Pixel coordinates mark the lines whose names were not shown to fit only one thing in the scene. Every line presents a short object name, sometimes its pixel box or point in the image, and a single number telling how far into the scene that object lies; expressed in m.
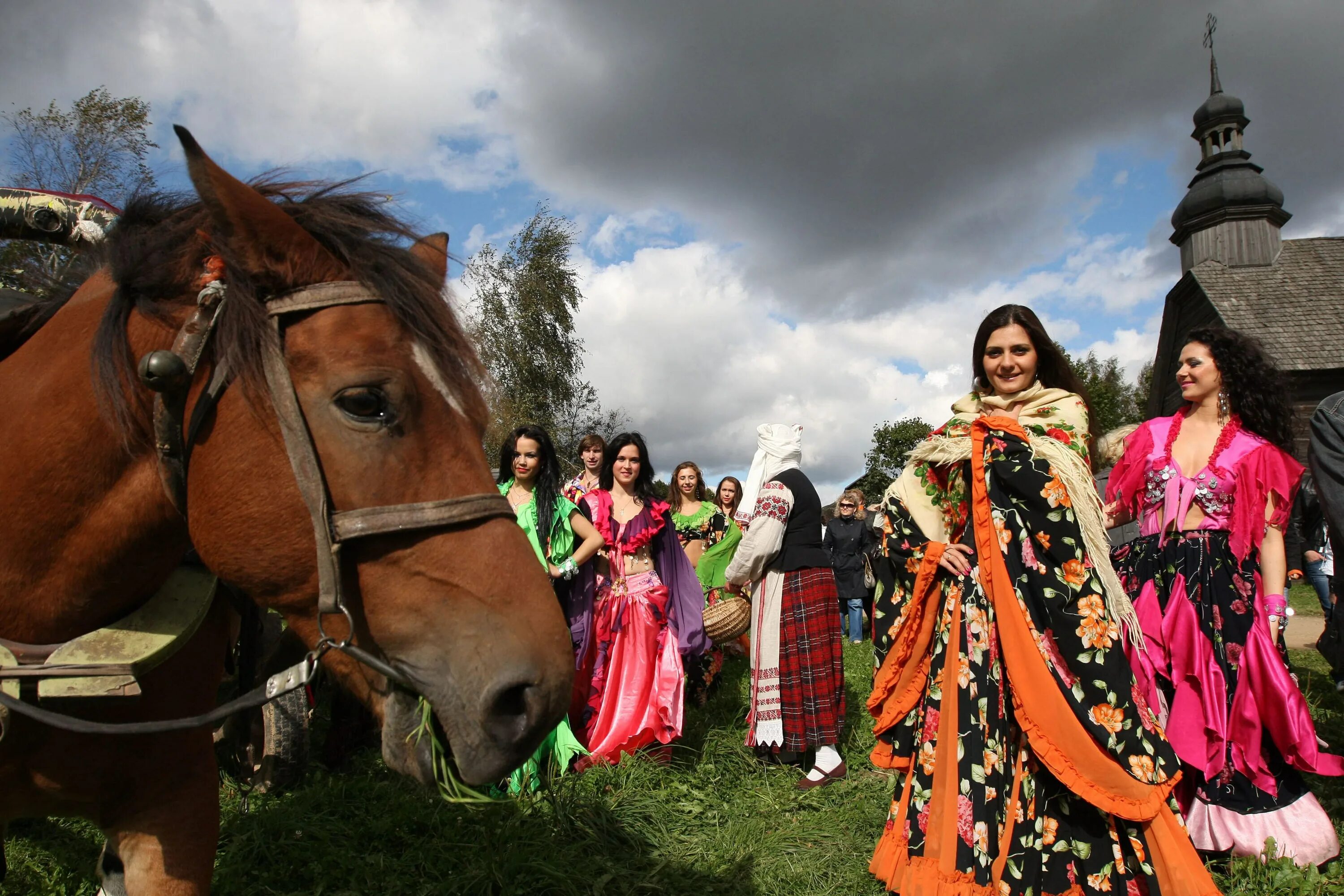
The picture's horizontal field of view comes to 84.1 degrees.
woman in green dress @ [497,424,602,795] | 4.74
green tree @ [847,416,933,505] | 41.44
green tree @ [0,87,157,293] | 13.72
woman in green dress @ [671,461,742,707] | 6.93
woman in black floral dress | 2.42
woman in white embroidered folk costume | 4.45
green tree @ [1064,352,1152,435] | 33.44
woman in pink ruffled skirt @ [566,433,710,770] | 4.64
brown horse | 1.14
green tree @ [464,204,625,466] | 20.95
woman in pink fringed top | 3.00
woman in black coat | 9.88
